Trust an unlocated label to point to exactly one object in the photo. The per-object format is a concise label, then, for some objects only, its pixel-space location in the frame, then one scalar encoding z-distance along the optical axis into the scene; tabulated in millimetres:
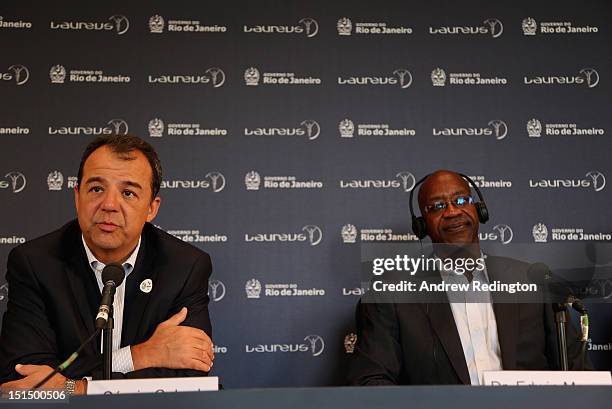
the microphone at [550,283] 2383
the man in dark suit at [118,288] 2566
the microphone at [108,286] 1846
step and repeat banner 4168
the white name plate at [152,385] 1684
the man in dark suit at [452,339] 2895
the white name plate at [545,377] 2010
